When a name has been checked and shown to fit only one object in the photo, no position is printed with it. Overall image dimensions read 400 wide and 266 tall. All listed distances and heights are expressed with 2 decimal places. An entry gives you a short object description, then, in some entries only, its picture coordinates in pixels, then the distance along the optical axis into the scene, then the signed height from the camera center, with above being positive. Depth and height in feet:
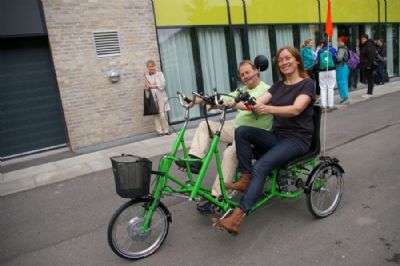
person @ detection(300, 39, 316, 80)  36.47 +0.47
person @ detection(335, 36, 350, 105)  35.09 -1.40
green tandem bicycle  9.78 -3.80
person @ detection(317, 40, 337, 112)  33.40 -2.30
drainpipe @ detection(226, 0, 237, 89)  35.12 +1.12
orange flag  19.48 +1.72
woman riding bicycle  11.16 -2.23
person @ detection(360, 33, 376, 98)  39.45 -0.61
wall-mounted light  27.97 +0.53
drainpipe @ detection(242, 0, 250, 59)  36.12 +2.94
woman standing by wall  28.73 -0.98
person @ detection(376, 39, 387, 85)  48.81 -2.07
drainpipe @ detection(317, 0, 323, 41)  43.83 +4.07
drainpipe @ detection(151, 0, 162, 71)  29.89 +4.60
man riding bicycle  11.78 -2.16
